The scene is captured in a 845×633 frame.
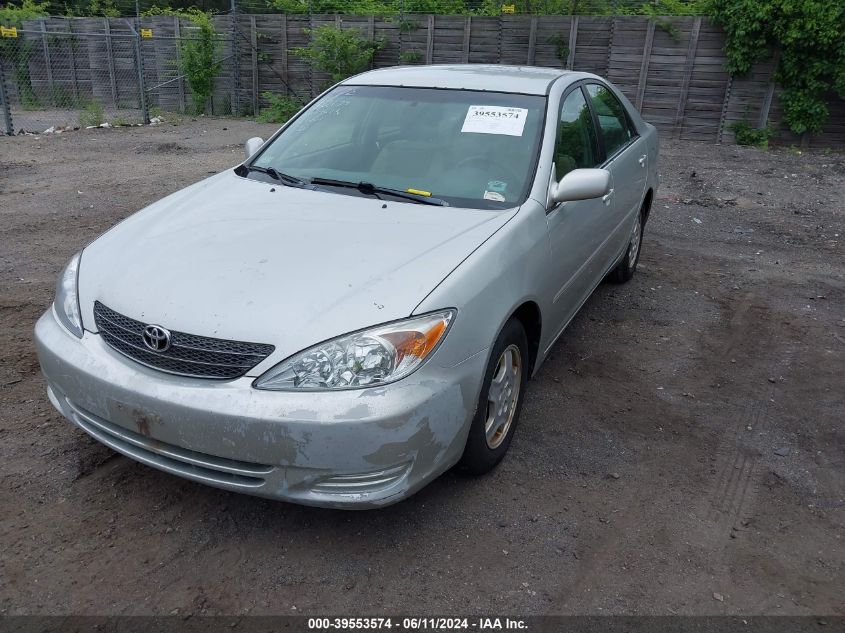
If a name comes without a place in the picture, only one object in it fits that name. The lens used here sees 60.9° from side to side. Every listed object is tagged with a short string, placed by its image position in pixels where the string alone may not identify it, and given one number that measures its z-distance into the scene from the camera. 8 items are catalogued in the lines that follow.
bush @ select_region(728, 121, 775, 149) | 13.15
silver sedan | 2.45
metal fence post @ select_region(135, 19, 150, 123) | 15.02
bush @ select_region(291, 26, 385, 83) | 15.58
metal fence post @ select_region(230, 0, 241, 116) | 17.03
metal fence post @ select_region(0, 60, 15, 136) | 12.33
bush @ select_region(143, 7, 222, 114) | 17.31
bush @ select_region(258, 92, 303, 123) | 16.36
